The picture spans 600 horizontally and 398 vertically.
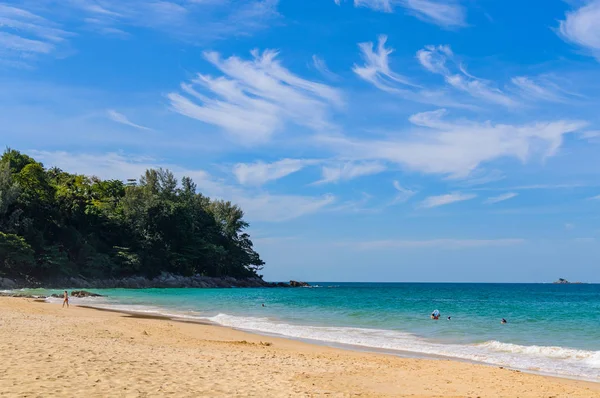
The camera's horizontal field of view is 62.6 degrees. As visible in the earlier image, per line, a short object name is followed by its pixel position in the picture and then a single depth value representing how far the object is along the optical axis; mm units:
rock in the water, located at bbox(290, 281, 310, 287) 136175
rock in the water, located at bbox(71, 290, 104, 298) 47594
